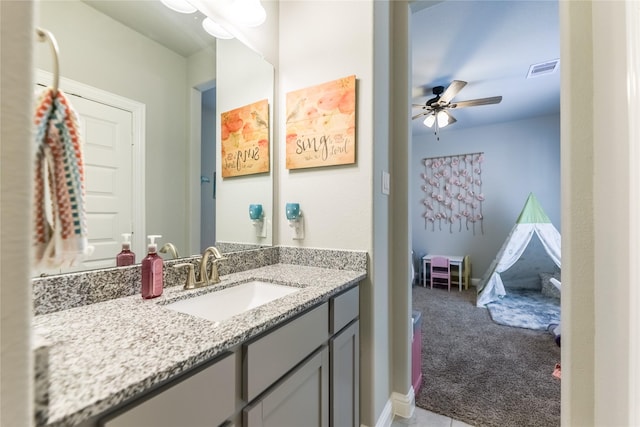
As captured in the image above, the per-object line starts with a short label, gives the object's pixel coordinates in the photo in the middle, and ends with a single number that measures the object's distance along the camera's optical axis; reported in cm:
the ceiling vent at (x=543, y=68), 271
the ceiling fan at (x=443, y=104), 270
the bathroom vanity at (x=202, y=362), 47
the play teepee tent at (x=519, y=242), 355
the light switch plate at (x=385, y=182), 150
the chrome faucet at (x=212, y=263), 115
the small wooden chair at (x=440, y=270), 438
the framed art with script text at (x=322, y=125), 141
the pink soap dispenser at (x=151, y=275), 93
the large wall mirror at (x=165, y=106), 91
